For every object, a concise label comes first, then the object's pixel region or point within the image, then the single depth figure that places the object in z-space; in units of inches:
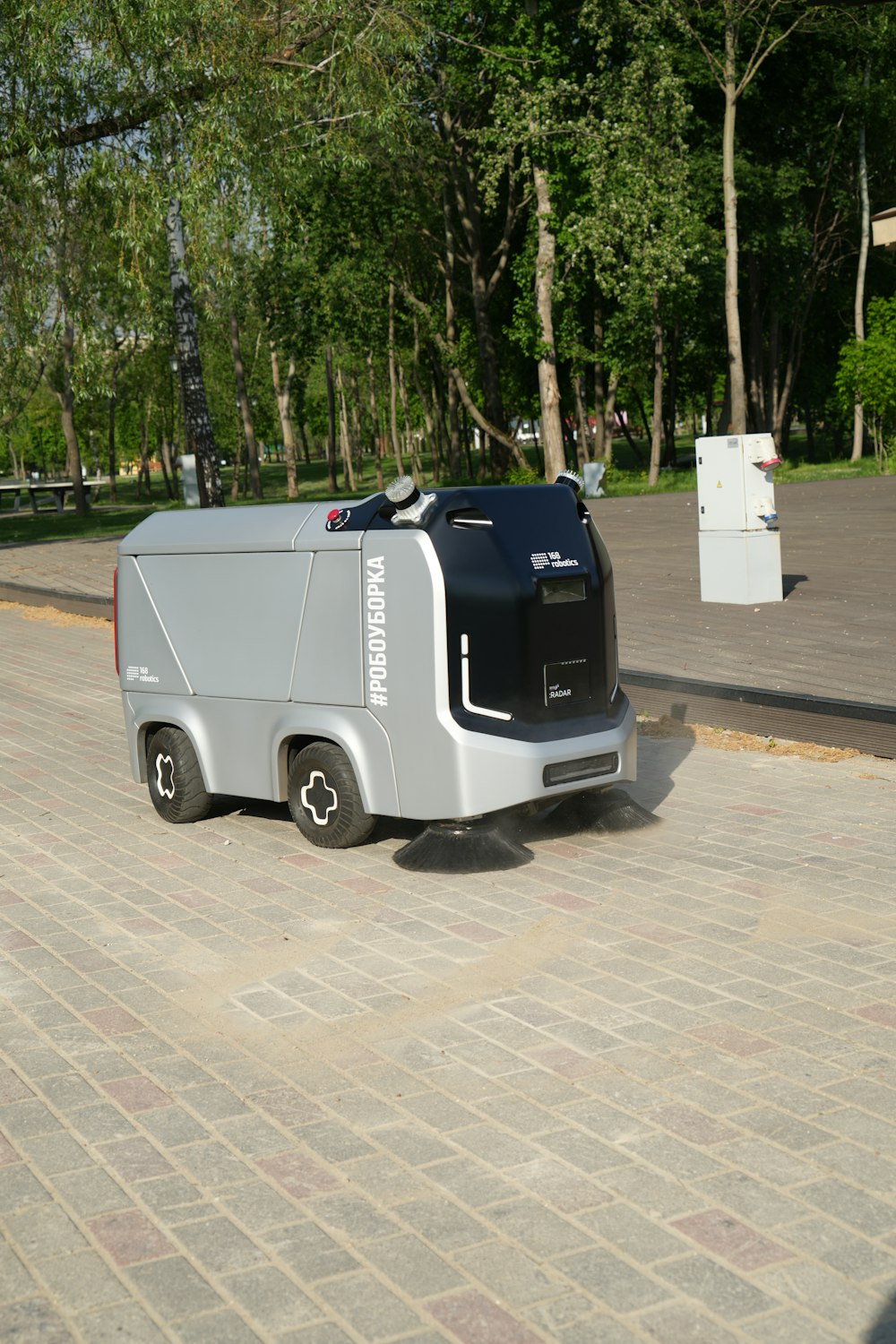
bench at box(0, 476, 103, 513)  1884.8
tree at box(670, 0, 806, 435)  1466.5
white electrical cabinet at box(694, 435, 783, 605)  548.1
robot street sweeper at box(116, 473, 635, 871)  261.9
